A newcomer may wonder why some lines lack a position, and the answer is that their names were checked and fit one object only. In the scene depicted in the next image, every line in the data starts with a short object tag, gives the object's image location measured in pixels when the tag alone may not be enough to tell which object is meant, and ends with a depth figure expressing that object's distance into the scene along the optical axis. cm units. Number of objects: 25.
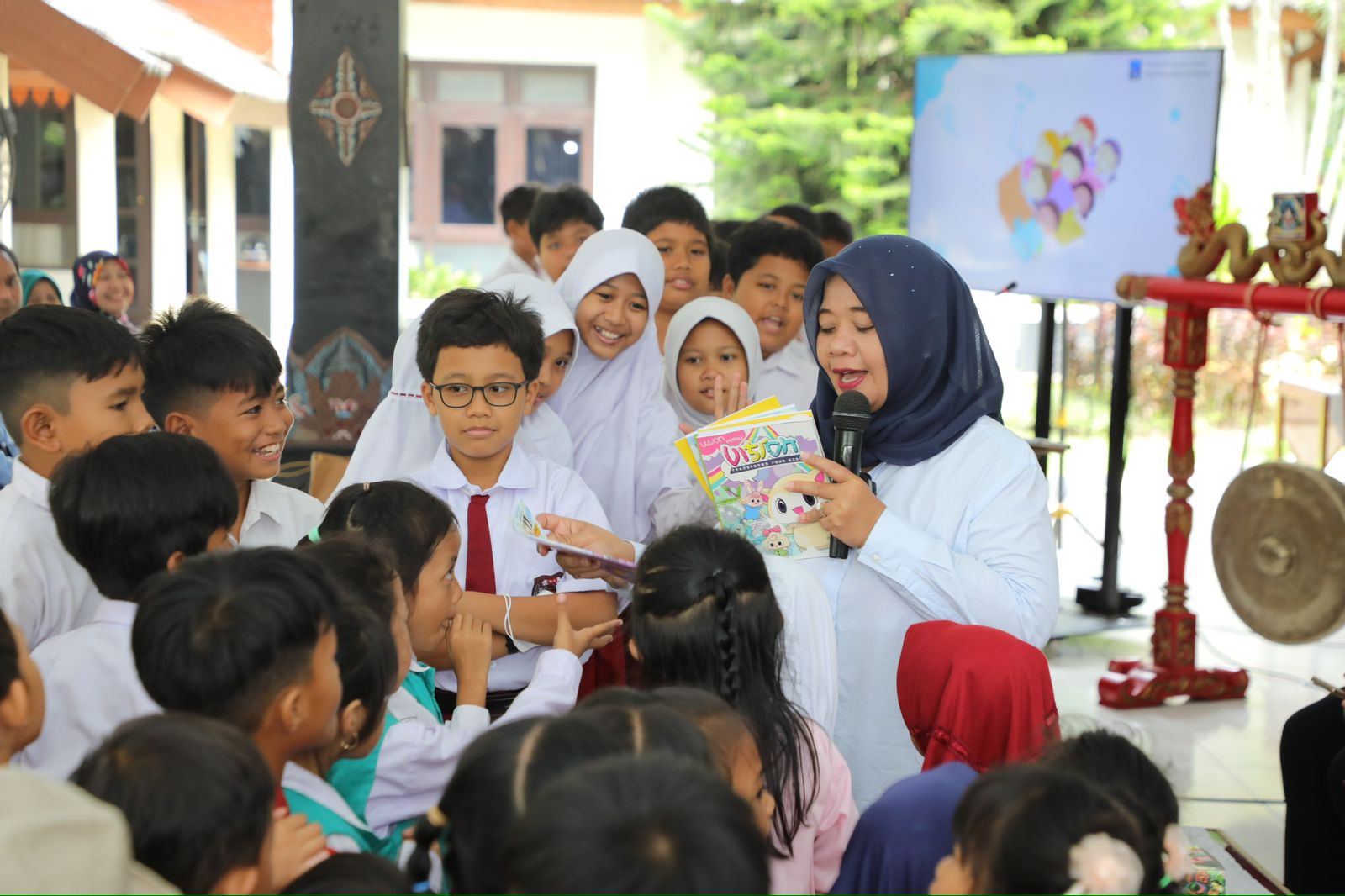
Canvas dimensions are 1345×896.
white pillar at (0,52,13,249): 728
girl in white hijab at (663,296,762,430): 362
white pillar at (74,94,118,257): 995
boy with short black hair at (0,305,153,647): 226
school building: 894
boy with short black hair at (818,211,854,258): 612
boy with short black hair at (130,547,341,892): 159
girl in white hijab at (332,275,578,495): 297
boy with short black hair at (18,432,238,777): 187
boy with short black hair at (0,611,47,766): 151
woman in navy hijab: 227
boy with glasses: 260
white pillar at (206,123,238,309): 1175
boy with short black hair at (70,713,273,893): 128
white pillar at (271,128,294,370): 1195
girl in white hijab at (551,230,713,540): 342
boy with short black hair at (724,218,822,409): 425
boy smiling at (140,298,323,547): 267
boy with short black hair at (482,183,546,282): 618
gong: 410
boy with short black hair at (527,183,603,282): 532
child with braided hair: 188
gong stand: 455
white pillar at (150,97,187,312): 1080
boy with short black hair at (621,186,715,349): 446
